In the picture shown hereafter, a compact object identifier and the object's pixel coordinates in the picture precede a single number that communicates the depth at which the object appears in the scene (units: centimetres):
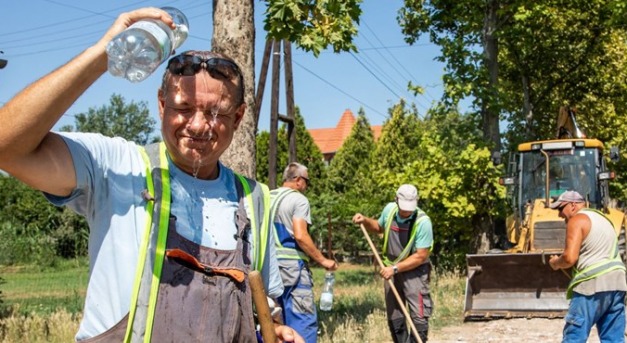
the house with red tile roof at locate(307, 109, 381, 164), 7394
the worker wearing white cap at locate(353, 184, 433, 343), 870
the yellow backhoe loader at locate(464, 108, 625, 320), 1264
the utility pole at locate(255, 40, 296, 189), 1497
